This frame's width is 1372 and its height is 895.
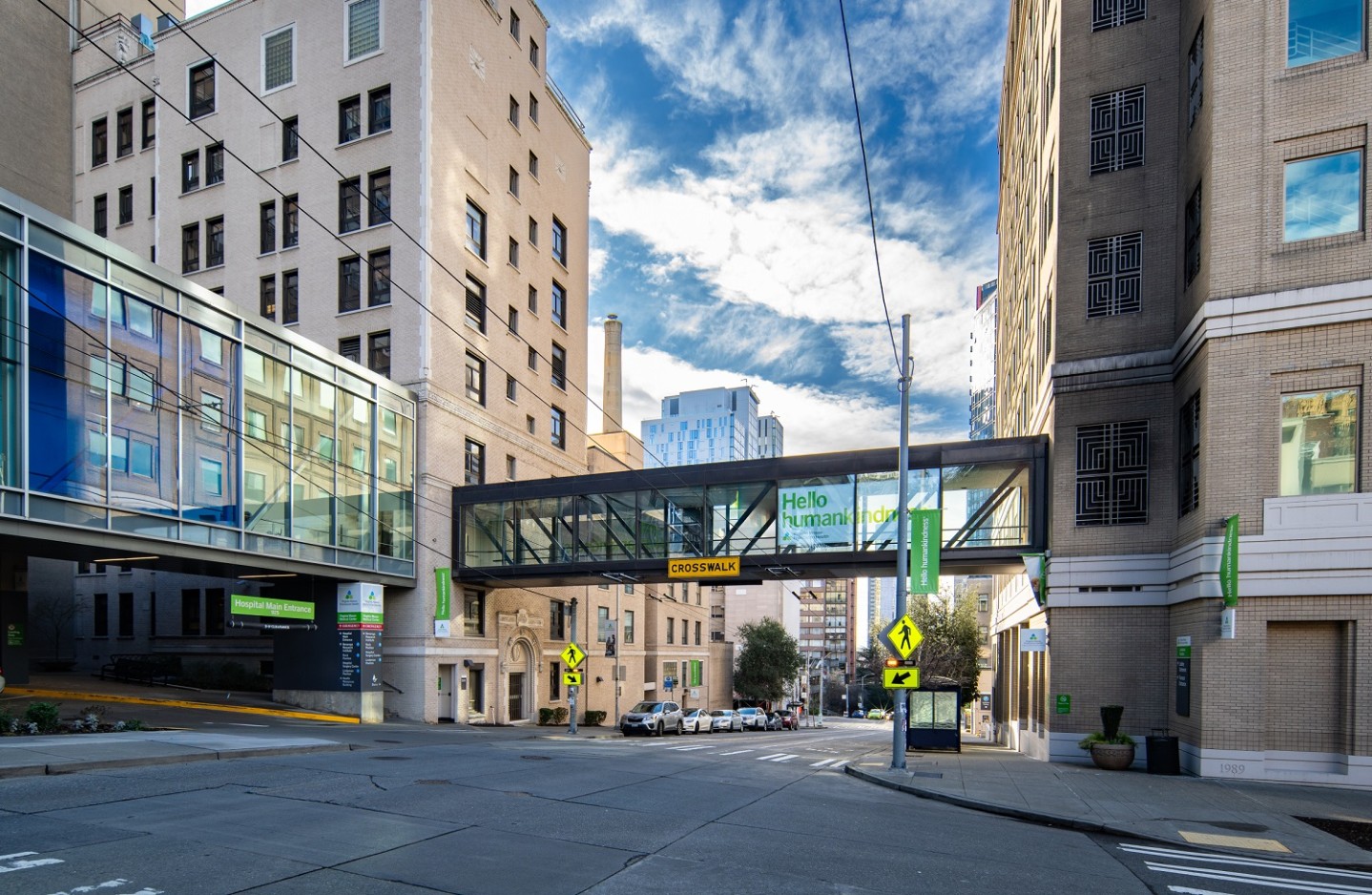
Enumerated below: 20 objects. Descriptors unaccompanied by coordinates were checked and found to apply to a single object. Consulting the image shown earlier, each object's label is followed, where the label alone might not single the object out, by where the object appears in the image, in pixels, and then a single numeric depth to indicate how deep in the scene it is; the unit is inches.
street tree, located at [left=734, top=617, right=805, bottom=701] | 3061.0
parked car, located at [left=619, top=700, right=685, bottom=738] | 1443.2
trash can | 725.9
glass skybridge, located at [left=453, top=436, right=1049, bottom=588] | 1024.2
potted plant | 765.3
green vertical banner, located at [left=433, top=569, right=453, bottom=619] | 1294.3
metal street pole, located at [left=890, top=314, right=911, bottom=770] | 728.3
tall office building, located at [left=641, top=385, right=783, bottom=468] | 7303.2
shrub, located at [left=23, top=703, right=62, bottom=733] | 728.3
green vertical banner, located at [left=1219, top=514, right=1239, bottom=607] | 666.8
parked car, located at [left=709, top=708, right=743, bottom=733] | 1823.8
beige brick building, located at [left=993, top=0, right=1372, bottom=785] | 671.8
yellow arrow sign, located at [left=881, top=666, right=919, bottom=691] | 714.2
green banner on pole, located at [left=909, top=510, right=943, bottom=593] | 979.3
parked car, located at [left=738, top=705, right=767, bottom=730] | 2017.7
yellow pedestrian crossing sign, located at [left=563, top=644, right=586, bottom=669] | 1235.9
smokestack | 2497.5
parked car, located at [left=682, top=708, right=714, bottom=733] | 1627.8
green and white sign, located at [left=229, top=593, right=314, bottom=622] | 1029.5
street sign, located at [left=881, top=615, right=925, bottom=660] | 721.3
